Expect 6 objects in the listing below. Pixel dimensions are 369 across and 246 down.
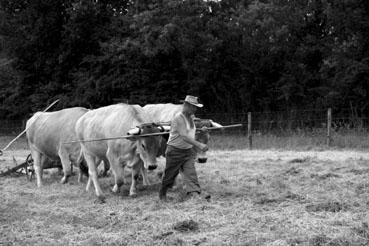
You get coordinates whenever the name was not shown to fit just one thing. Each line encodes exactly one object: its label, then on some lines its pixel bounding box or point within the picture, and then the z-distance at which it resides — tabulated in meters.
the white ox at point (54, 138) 13.12
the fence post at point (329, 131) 19.42
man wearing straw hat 9.51
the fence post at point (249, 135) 20.63
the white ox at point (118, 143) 10.24
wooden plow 13.90
